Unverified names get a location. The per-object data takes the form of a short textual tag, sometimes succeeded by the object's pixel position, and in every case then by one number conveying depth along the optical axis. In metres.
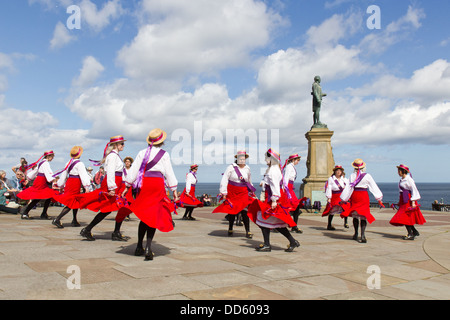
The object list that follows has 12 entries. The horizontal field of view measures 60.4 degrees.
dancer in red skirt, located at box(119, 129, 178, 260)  5.88
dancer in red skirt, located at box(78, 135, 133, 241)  7.07
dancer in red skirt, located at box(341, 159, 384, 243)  8.88
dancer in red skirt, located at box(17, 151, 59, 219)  10.71
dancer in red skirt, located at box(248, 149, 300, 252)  6.90
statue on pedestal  20.38
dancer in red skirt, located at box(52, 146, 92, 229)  8.98
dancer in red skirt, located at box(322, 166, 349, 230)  10.80
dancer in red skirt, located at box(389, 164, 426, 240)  9.50
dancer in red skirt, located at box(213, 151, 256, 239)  8.84
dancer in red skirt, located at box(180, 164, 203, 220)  12.85
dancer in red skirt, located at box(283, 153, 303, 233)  9.95
